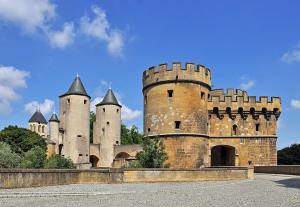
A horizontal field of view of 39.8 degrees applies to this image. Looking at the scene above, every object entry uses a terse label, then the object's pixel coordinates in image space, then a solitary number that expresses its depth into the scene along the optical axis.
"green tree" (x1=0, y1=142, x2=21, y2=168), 26.91
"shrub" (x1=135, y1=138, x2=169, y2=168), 22.91
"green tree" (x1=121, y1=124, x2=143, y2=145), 69.63
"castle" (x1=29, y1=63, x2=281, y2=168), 28.80
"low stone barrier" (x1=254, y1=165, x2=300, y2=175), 26.80
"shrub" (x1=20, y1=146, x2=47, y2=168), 26.23
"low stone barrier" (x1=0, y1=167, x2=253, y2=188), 17.25
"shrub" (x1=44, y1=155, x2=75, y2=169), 27.36
